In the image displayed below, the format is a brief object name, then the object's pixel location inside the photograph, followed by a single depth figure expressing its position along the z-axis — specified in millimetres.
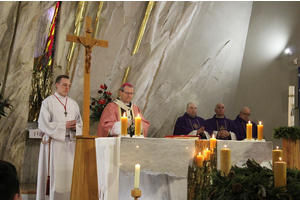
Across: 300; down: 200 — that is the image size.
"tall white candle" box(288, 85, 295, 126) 5816
